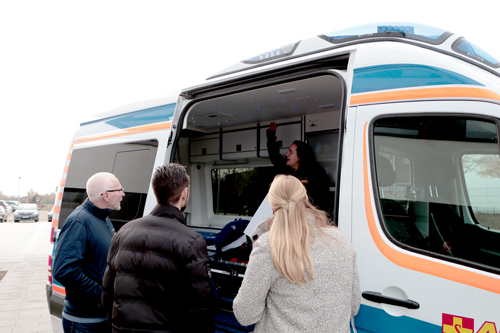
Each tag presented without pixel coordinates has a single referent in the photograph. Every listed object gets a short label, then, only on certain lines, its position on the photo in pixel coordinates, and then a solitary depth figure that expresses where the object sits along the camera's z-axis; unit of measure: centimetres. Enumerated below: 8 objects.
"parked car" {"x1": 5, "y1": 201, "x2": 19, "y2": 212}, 4936
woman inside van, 354
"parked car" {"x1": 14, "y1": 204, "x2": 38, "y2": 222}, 2795
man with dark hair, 175
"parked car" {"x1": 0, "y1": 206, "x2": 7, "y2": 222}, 2765
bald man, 229
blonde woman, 157
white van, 165
